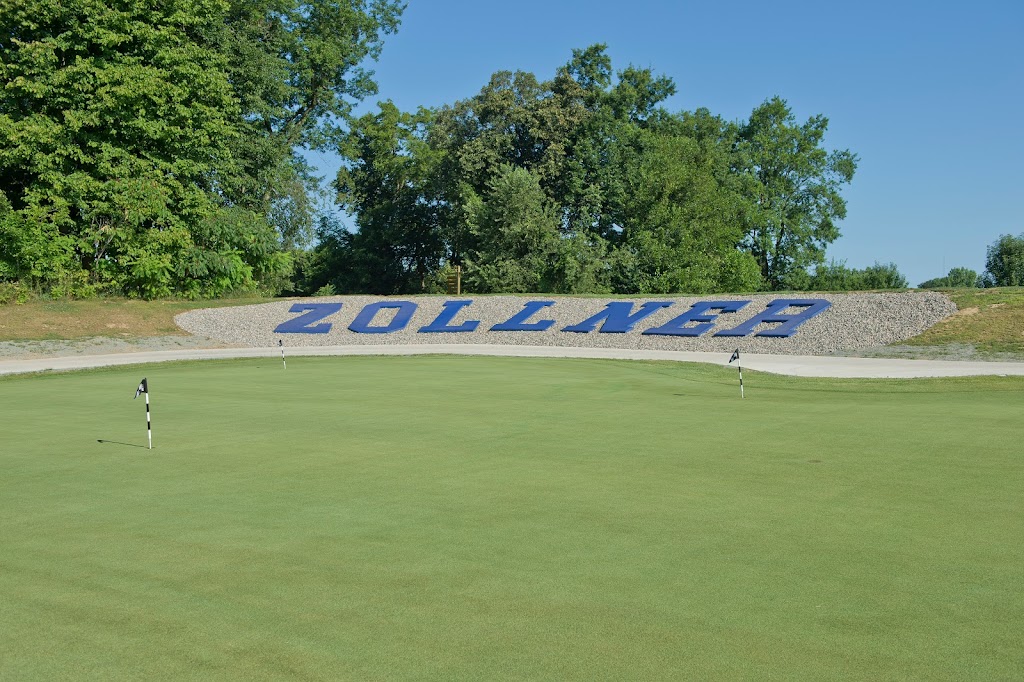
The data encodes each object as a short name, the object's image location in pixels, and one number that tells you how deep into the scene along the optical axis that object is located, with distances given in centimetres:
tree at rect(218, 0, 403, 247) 5291
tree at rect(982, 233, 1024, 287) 5881
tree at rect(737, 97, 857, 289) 6881
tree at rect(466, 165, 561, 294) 5775
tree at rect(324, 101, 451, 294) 7050
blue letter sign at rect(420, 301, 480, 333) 4000
